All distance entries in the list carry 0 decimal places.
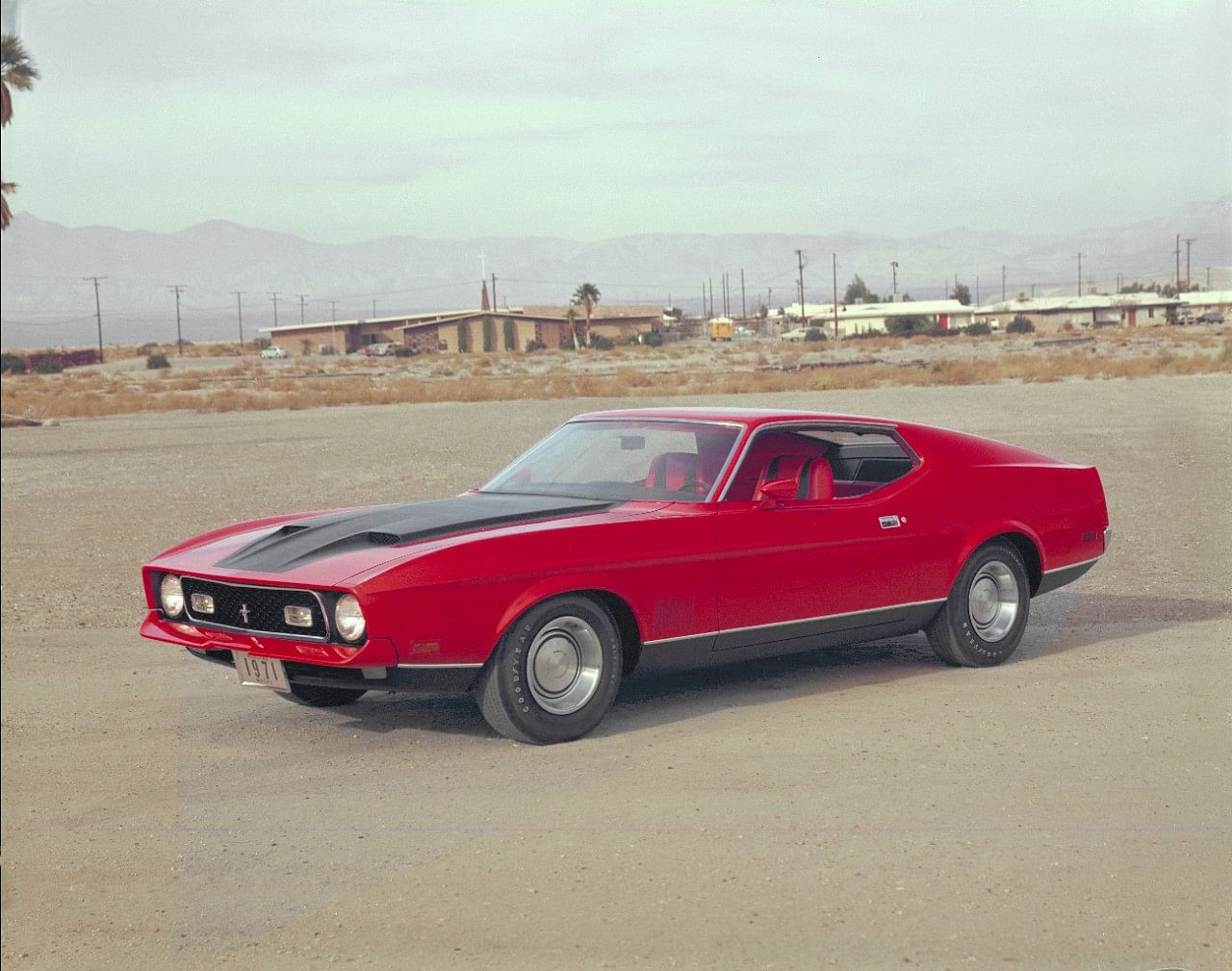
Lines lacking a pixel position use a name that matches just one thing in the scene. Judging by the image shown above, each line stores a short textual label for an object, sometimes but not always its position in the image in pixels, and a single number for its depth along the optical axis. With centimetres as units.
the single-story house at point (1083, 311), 9256
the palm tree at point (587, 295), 10731
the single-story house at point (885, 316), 12225
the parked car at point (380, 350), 10838
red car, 544
